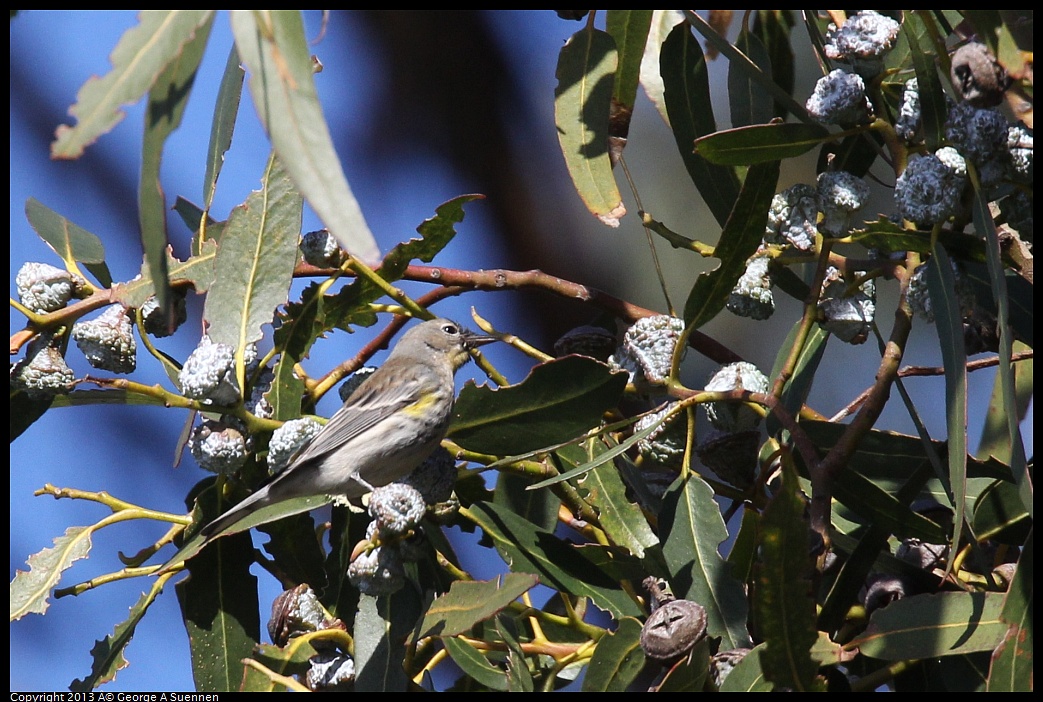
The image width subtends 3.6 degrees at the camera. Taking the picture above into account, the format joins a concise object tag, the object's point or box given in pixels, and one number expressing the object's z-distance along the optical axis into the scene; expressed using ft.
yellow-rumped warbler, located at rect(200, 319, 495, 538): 19.84
